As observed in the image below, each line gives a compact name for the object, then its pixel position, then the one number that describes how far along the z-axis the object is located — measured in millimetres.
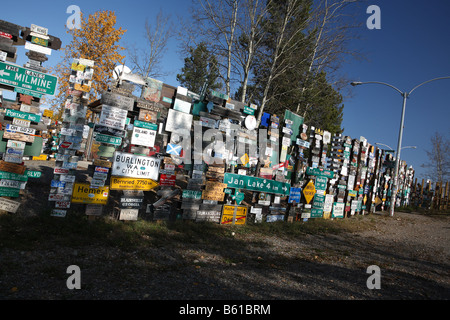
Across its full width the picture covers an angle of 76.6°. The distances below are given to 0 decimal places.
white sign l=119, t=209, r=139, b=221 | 6800
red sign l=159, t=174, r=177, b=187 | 7504
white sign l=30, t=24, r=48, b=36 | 6287
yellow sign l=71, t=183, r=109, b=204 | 6238
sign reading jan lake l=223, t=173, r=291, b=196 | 8711
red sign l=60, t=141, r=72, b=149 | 6160
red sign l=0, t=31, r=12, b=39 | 6084
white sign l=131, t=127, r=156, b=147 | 6918
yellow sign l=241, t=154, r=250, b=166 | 8991
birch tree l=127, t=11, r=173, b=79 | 21531
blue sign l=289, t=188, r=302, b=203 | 10719
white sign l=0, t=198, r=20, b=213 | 5969
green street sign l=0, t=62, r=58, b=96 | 5984
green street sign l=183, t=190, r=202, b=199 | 7876
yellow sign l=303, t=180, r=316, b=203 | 11315
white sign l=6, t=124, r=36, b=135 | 6112
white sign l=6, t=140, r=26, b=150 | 6165
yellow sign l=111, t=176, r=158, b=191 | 6688
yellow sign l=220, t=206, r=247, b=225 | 8625
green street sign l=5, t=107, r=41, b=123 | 6140
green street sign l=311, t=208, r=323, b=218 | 11961
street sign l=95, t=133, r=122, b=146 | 6379
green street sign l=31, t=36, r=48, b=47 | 6293
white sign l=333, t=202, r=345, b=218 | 13316
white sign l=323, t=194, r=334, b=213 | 12702
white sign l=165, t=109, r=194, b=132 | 7484
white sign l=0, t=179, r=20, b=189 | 6074
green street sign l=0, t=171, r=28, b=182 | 6094
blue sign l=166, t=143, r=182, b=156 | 7414
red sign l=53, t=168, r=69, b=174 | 6125
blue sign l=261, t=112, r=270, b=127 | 9664
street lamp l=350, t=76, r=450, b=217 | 17594
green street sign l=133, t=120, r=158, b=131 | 6876
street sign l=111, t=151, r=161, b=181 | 6641
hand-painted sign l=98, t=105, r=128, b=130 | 6449
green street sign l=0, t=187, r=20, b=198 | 6070
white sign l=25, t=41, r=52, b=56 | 6250
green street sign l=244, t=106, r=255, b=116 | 9125
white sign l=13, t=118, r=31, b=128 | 6229
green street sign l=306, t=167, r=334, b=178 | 11352
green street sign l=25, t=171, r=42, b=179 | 6355
